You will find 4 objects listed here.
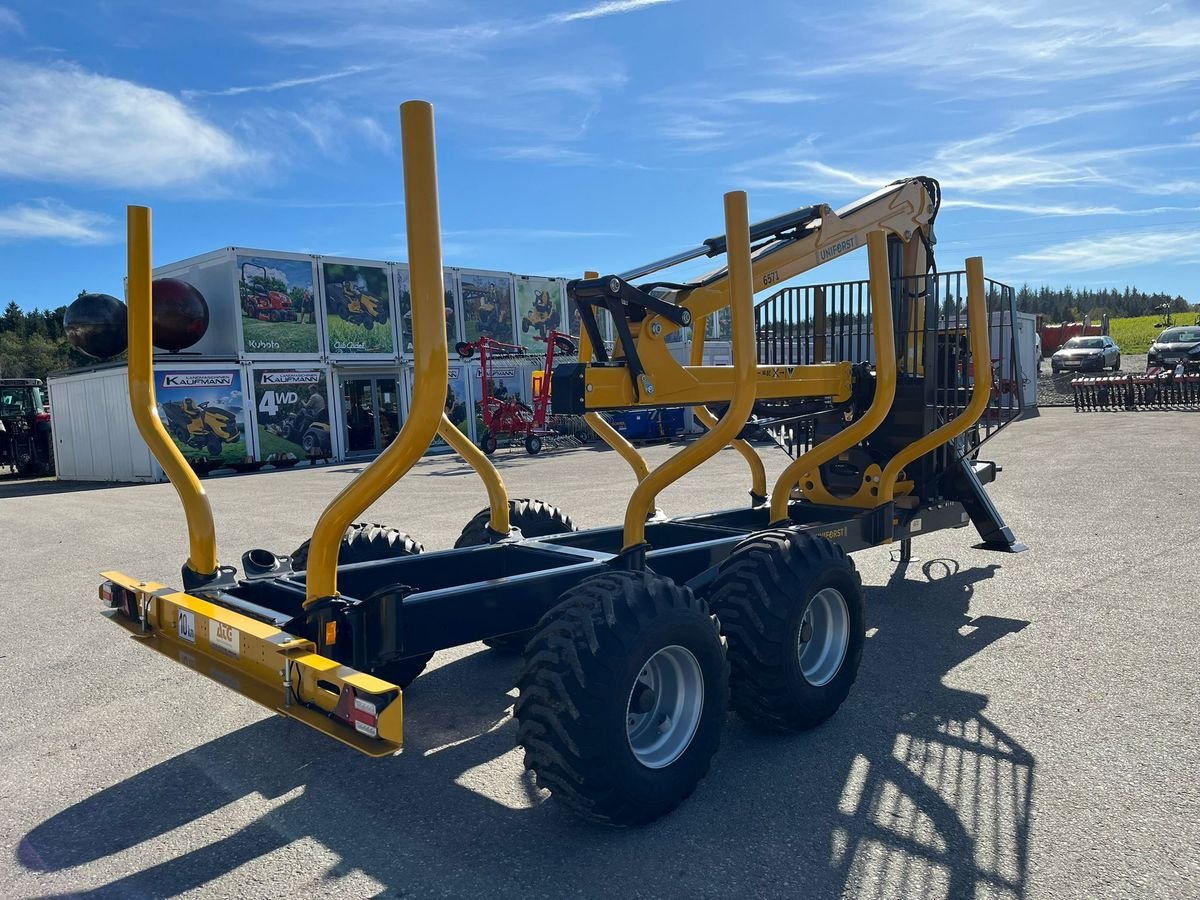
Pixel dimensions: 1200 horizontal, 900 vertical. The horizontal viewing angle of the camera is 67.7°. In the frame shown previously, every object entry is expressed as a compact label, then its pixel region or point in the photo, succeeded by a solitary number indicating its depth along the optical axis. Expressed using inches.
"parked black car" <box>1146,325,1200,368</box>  1322.6
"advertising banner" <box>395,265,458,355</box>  1019.3
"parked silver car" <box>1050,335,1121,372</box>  1471.5
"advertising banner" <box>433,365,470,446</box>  1040.8
